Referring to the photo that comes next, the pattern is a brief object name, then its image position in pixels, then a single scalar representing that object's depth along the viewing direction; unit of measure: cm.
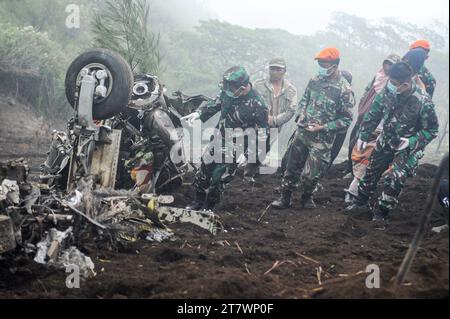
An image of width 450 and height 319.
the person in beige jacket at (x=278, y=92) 925
